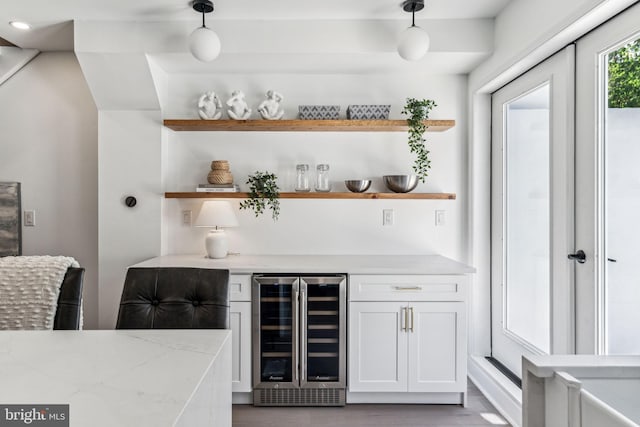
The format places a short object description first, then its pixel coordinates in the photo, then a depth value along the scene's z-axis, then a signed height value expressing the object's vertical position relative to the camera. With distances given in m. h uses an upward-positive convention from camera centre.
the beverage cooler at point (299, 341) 2.48 -0.77
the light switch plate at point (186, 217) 3.09 -0.01
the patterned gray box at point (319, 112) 2.90 +0.75
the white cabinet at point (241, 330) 2.48 -0.70
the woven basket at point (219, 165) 2.95 +0.38
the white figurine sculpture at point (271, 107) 2.89 +0.79
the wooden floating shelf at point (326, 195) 2.88 +0.15
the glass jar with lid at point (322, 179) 2.97 +0.28
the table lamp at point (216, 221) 2.79 -0.03
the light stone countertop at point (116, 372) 0.81 -0.39
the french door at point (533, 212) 2.04 +0.03
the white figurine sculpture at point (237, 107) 2.89 +0.79
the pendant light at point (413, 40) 2.40 +1.06
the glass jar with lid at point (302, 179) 2.96 +0.28
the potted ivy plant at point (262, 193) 2.91 +0.17
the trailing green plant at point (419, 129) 2.81 +0.62
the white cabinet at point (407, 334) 2.46 -0.71
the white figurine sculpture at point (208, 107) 2.91 +0.79
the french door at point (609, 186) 1.64 +0.14
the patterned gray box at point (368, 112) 2.91 +0.76
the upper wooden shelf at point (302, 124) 2.82 +0.65
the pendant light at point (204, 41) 2.41 +1.05
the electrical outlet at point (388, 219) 3.07 -0.01
